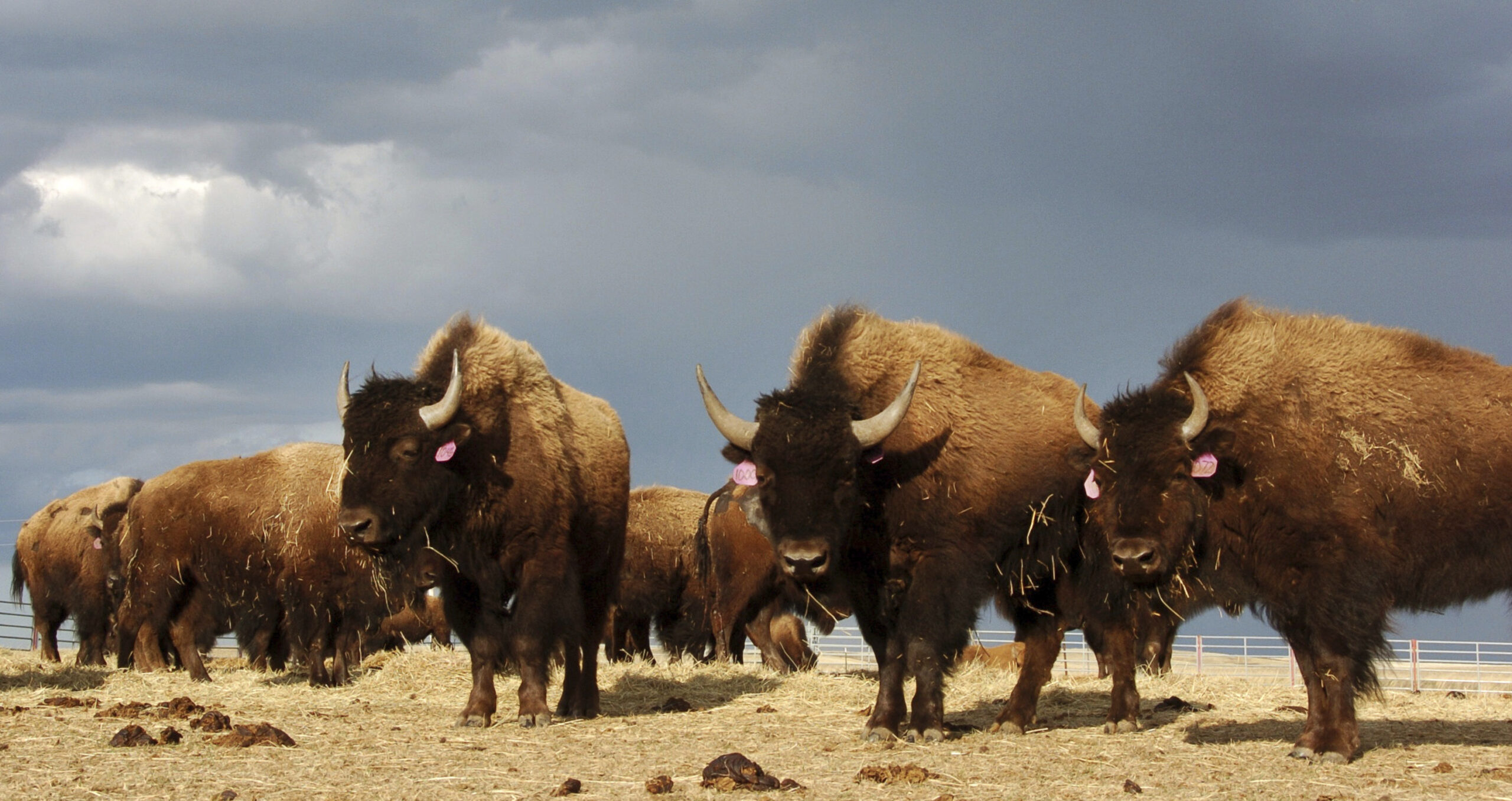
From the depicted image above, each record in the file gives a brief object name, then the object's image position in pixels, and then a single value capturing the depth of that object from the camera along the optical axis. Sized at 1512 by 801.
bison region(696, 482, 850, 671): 15.95
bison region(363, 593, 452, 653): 21.73
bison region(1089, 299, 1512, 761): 7.51
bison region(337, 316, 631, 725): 9.27
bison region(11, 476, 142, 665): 19.59
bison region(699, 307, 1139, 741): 8.09
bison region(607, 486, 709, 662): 20.03
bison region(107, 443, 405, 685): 14.44
